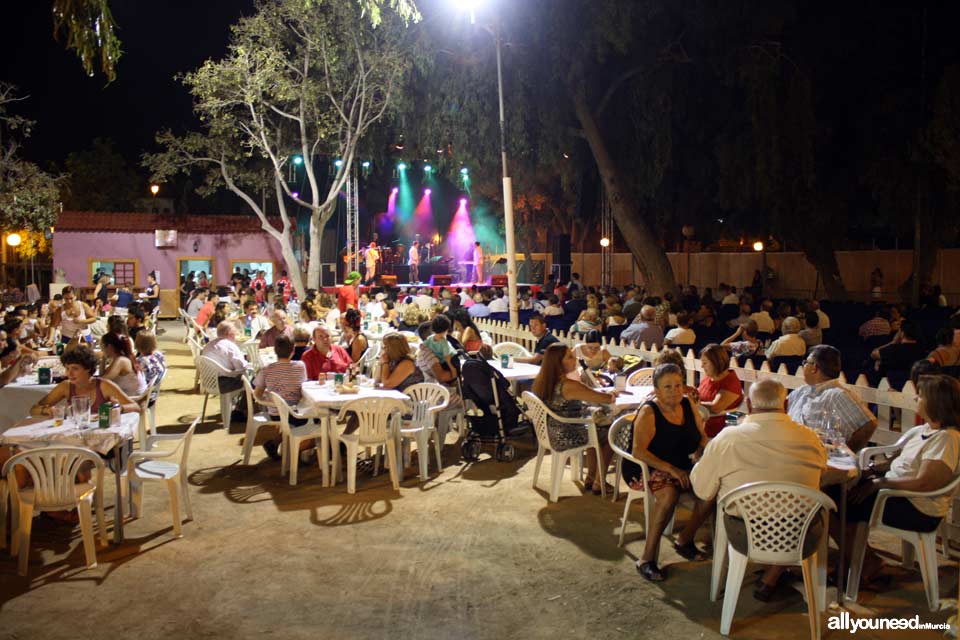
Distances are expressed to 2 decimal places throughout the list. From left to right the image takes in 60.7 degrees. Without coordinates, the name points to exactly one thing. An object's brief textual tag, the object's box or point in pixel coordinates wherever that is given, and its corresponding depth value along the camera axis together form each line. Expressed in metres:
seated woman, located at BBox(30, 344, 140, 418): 6.02
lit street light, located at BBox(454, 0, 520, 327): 11.39
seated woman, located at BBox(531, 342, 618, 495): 6.42
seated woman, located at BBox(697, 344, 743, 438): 5.98
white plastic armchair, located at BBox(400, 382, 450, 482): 7.07
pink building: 26.75
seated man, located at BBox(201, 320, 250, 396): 9.30
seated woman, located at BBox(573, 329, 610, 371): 8.38
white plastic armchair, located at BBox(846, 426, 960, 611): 4.39
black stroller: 7.64
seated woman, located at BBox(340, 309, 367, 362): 9.52
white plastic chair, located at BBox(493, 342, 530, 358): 10.02
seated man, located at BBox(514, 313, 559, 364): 9.31
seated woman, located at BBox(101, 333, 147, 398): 7.10
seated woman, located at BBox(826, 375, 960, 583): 4.34
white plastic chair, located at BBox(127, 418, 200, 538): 5.62
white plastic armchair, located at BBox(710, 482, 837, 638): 4.05
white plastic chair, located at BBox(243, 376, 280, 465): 7.41
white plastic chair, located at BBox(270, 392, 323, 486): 6.97
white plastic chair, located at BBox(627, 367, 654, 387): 7.65
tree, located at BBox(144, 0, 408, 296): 20.94
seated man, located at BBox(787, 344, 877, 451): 5.26
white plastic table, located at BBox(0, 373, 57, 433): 7.72
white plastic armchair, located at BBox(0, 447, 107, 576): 4.98
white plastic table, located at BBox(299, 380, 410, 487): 6.74
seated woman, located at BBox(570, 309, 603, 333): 11.80
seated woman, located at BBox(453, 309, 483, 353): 8.51
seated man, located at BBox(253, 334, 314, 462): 7.31
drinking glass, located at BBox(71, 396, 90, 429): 5.61
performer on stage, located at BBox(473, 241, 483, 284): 29.73
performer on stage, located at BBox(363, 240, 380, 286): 27.78
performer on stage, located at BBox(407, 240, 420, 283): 28.80
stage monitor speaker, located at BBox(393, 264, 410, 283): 29.77
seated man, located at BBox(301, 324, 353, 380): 8.08
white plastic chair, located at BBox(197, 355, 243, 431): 9.26
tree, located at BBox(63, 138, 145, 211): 40.44
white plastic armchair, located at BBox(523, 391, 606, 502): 6.43
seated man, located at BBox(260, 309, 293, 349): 10.51
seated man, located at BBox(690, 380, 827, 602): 4.20
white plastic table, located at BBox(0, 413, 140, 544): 5.33
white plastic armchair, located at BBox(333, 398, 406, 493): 6.71
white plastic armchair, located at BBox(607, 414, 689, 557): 5.20
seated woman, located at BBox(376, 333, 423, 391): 7.35
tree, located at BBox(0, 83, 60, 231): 20.89
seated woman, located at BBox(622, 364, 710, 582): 4.96
